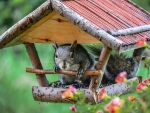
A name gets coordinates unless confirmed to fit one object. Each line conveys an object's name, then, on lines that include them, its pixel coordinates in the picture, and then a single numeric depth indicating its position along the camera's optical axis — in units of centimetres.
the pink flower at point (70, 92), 395
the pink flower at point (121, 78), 377
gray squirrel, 514
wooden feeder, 472
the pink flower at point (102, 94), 385
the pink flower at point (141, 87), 374
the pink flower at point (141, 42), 406
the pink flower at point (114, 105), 337
